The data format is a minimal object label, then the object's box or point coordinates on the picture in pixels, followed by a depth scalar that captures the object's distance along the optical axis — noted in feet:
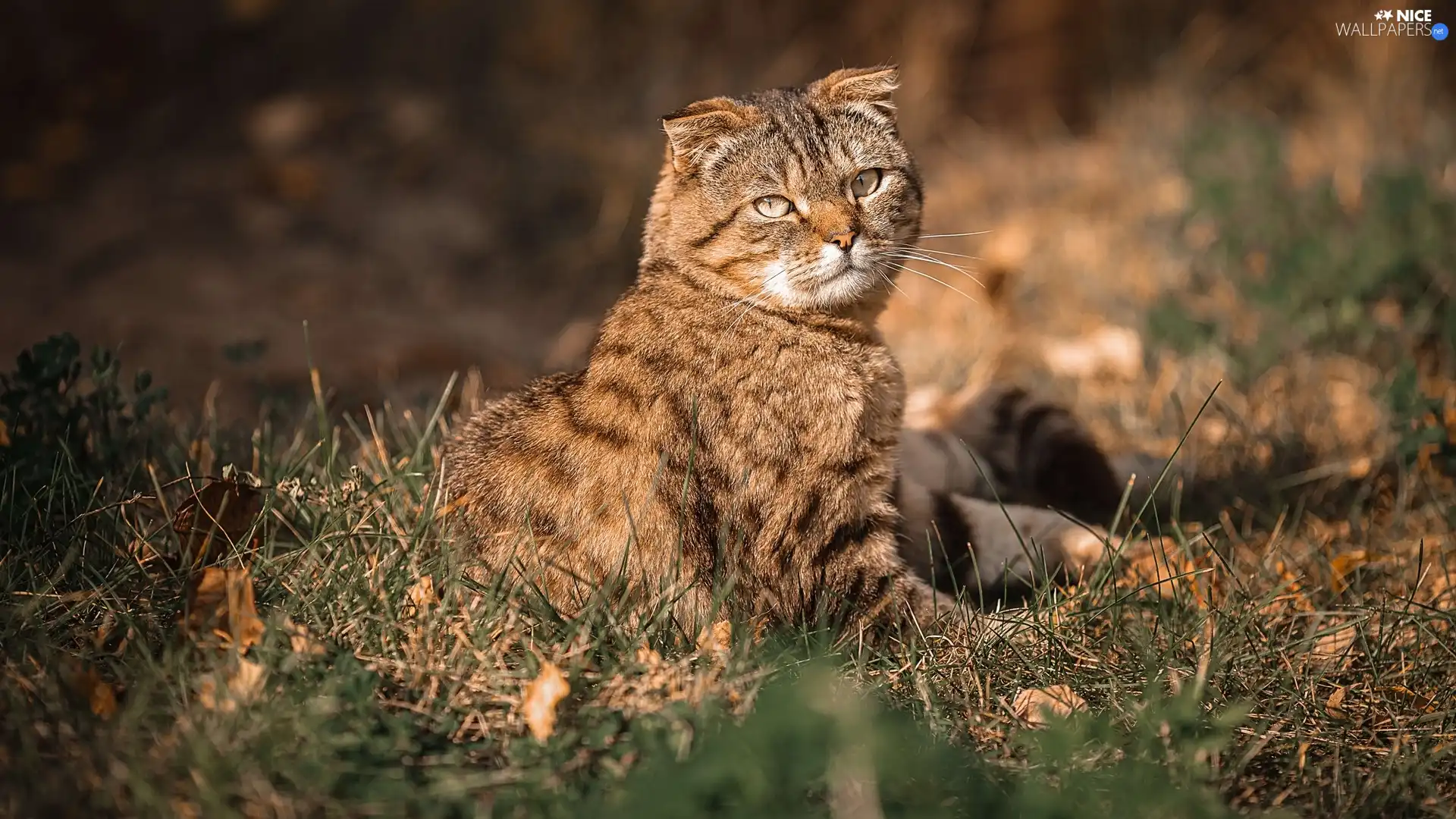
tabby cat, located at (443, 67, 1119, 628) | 17.33
